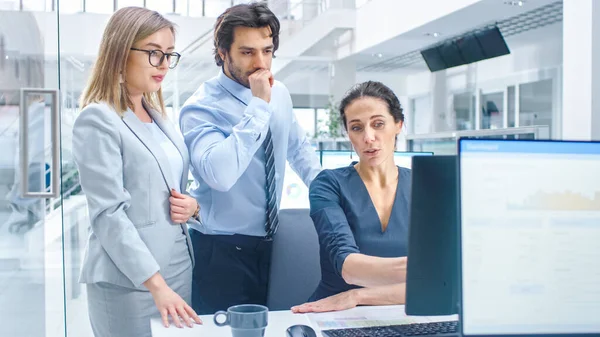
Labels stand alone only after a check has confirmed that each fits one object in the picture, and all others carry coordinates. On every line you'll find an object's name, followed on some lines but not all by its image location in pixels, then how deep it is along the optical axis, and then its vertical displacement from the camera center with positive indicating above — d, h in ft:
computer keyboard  4.25 -1.20
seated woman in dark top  5.07 -0.43
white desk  4.48 -1.24
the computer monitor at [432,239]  3.65 -0.48
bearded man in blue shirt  6.00 -0.04
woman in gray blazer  4.79 -0.22
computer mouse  4.05 -1.14
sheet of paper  4.63 -1.24
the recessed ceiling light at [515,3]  20.05 +5.21
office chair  6.09 -1.05
